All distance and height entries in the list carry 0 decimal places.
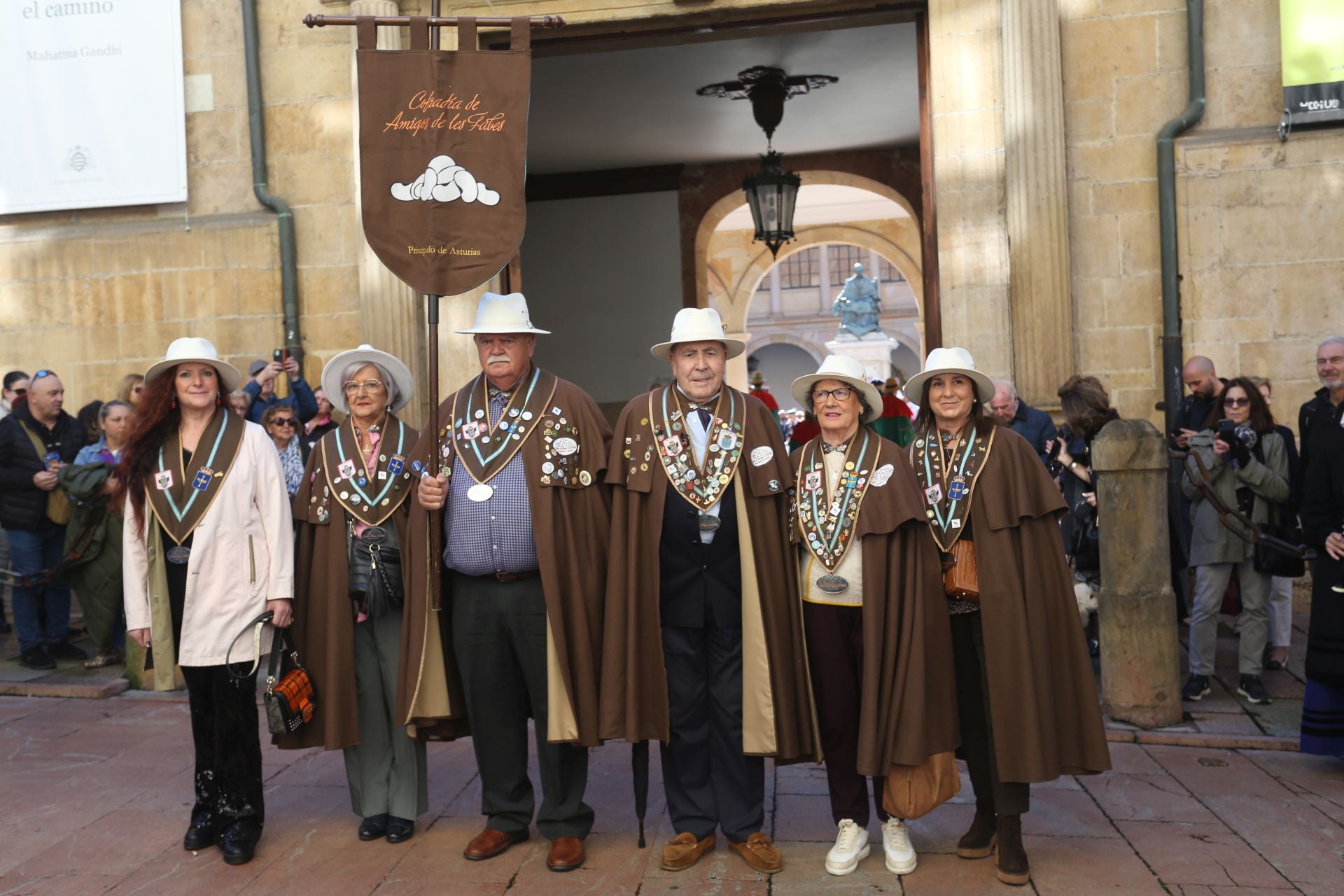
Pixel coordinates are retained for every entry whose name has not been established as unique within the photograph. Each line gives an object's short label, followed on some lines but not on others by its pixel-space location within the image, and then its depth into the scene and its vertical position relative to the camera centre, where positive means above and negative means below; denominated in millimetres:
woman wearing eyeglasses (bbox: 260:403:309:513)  7484 +137
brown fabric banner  4527 +1059
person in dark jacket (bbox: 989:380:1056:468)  7324 +89
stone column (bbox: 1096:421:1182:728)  6023 -730
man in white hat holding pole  4508 -473
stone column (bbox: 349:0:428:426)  8688 +954
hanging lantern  10922 +2092
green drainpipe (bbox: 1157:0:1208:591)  8008 +1206
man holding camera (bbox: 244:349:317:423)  8047 +451
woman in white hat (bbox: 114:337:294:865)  4609 -347
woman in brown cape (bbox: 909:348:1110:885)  4230 -609
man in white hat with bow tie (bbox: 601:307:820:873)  4426 -575
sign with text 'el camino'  9102 +2619
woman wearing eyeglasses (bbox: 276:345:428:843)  4723 -498
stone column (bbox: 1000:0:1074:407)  8031 +1490
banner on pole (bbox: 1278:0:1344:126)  7758 +2214
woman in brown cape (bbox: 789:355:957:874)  4254 -583
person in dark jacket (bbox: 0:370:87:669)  7785 -235
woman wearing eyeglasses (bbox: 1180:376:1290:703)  6406 -433
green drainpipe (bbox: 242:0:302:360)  8883 +1834
